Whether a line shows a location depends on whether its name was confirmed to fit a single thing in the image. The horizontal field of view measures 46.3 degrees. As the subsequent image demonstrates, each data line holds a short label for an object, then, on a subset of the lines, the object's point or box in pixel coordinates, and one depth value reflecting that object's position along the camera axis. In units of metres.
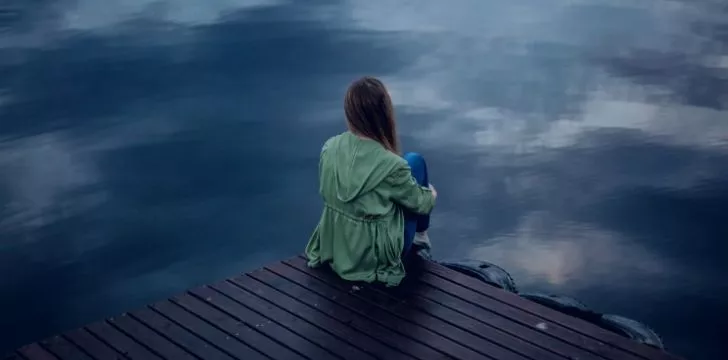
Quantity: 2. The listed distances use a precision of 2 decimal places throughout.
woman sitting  3.74
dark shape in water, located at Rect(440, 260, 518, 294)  4.36
